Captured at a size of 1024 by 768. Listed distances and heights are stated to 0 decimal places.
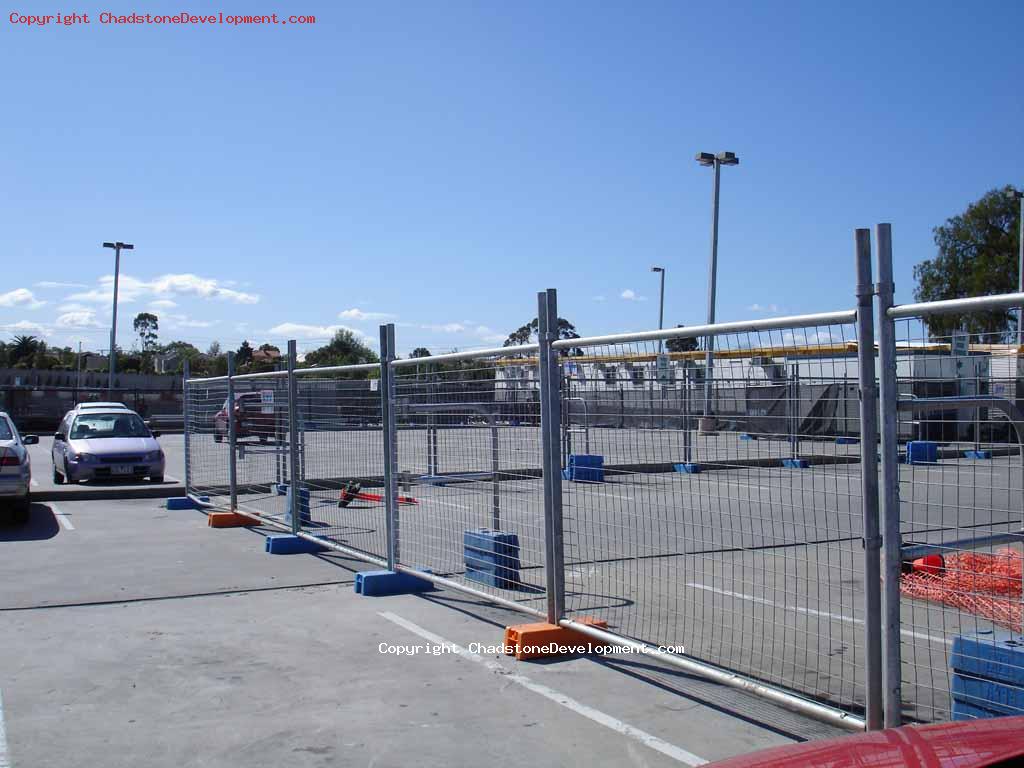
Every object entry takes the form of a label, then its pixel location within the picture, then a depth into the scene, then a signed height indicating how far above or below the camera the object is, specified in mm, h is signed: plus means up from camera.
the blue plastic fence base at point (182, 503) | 14359 -1567
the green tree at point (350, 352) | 47381 +2854
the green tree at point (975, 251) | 57812 +9280
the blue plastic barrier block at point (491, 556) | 7480 -1329
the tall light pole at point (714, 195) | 25938 +5762
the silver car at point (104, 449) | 16500 -832
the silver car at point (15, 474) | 11945 -908
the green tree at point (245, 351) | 87000 +5164
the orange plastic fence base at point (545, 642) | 6059 -1627
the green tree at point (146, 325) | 131625 +11391
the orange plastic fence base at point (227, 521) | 12297 -1590
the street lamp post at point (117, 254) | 44094 +7269
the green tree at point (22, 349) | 99312 +6194
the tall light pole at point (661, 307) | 45347 +4481
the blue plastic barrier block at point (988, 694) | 4035 -1373
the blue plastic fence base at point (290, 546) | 10203 -1617
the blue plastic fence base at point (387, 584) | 8023 -1619
